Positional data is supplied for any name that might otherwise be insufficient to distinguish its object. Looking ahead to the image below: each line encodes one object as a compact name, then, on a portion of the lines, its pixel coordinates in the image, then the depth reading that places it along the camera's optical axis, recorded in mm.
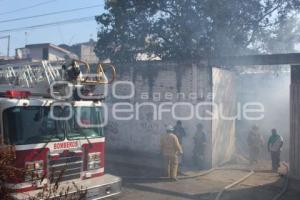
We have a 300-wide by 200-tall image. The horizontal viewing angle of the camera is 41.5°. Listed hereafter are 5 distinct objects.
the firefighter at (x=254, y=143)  15594
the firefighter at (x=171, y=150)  12211
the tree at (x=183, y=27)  19766
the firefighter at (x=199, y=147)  14242
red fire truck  6871
